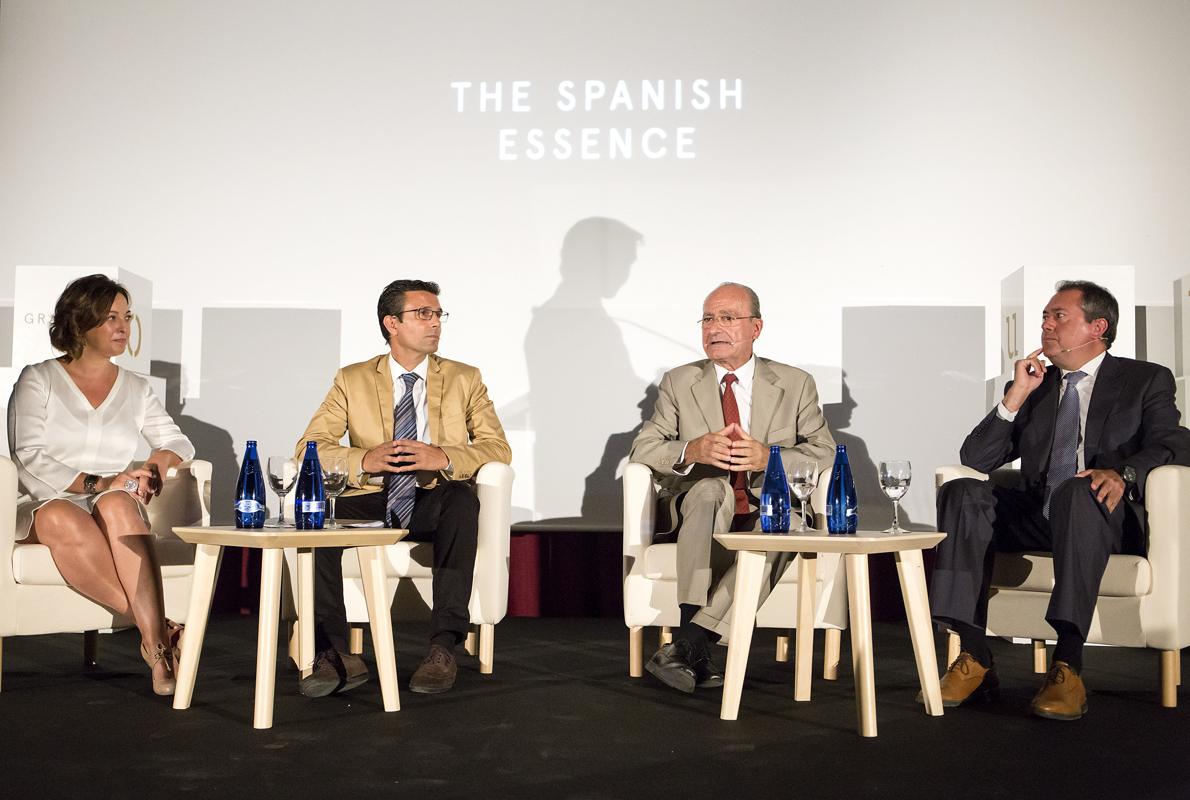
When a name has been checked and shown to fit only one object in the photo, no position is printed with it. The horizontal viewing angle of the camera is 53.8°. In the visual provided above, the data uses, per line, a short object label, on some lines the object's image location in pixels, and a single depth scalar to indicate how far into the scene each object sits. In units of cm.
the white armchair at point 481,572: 324
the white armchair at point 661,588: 320
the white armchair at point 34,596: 305
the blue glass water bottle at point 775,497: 277
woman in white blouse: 305
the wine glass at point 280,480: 279
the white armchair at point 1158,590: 292
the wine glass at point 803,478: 277
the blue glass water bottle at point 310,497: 271
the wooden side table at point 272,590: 253
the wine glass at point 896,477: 276
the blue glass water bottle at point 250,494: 276
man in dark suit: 279
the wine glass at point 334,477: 276
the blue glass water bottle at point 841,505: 269
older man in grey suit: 304
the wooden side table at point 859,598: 251
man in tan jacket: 303
